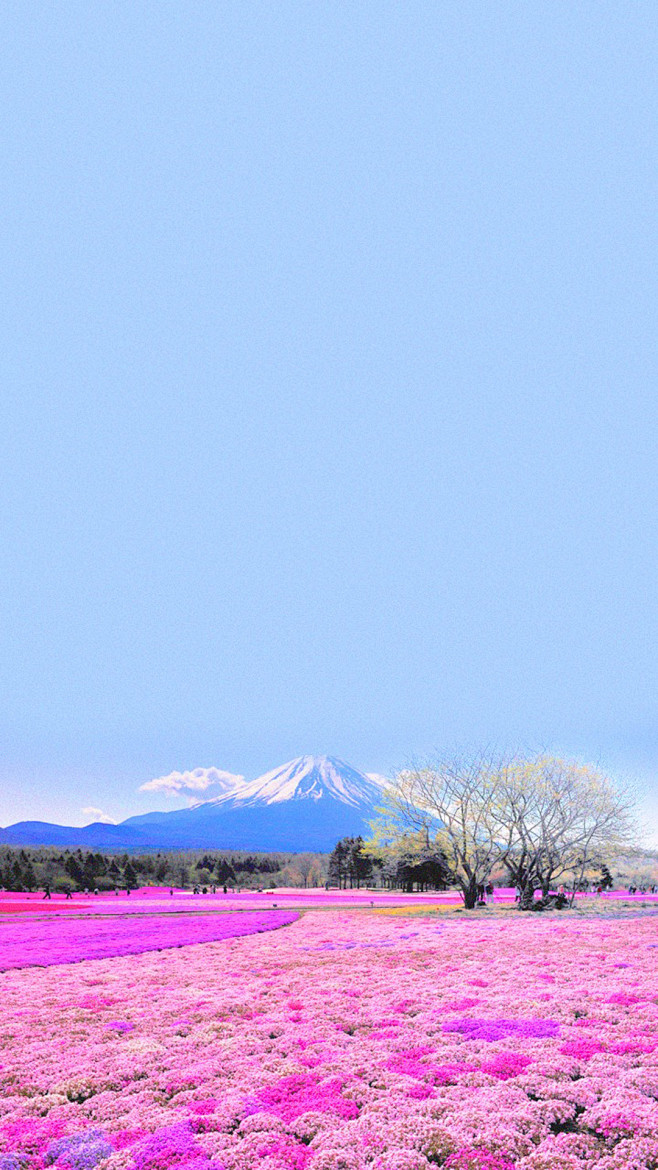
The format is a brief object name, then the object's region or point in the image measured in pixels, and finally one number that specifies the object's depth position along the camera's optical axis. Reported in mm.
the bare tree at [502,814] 41781
